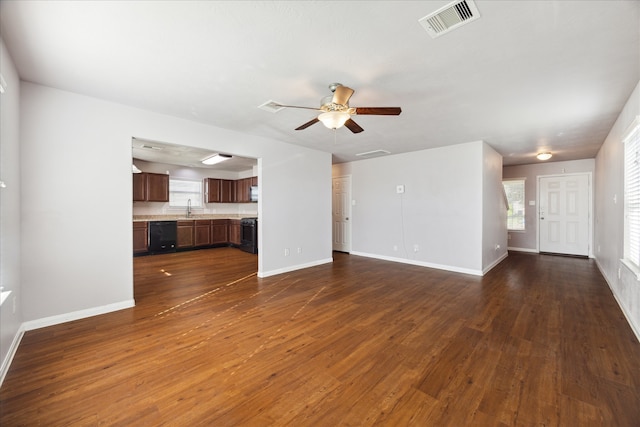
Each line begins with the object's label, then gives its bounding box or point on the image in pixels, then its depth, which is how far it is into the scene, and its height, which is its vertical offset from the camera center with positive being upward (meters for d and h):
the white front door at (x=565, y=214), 6.42 -0.06
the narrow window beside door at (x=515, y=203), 7.24 +0.24
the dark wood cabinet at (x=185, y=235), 7.21 -0.58
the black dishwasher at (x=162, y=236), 6.70 -0.58
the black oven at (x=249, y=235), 6.82 -0.58
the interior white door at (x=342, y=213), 6.99 -0.01
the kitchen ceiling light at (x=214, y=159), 6.12 +1.34
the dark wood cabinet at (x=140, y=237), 6.48 -0.57
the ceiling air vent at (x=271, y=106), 3.06 +1.28
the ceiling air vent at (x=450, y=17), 1.61 +1.26
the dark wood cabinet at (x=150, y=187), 6.71 +0.70
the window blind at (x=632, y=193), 2.67 +0.20
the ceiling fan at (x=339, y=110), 2.42 +1.00
